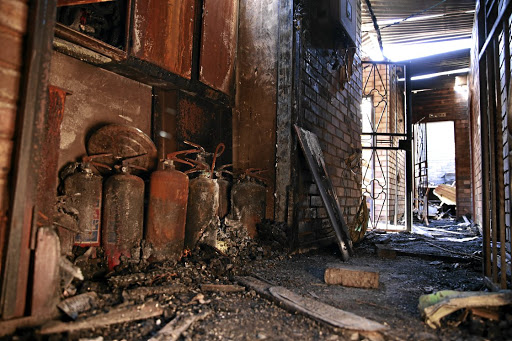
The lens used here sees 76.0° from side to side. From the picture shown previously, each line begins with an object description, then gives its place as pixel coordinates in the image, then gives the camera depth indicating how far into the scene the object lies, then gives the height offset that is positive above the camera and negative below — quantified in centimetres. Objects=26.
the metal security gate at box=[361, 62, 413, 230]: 870 +170
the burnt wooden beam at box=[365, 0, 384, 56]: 709 +425
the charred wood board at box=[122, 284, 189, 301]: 228 -70
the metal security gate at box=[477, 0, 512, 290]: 256 +77
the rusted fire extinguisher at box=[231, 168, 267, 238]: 402 -3
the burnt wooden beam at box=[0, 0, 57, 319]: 168 +19
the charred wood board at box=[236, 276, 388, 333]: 191 -71
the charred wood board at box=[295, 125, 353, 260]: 414 +23
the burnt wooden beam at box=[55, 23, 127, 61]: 263 +129
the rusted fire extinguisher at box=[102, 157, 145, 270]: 283 -18
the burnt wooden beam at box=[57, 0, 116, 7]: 234 +138
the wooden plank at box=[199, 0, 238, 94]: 408 +203
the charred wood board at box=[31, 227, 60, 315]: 179 -45
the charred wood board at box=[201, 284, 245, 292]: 264 -72
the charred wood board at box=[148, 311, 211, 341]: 177 -75
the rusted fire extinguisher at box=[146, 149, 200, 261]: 308 -16
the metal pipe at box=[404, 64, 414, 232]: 729 +72
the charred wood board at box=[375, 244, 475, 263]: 426 -66
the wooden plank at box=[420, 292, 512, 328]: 198 -58
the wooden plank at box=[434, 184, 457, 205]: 1496 +62
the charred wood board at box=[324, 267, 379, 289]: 289 -66
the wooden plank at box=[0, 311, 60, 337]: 165 -69
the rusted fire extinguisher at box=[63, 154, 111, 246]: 269 -3
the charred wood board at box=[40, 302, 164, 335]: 173 -72
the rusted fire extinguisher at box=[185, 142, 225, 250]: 347 -13
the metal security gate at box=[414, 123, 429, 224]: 1420 +261
